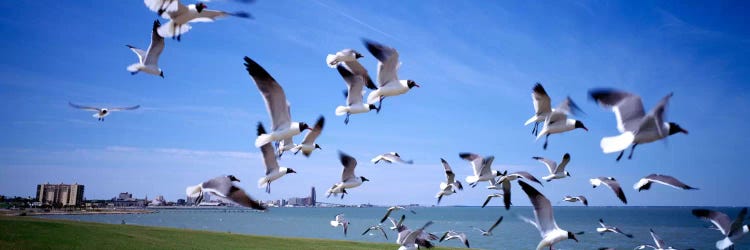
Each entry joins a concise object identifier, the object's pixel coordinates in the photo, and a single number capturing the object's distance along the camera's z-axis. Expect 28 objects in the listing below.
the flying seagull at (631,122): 6.87
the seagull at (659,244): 14.27
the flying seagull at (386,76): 10.65
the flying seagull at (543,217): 8.32
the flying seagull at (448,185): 13.21
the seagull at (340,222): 18.84
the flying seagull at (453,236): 16.78
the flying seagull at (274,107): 8.20
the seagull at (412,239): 13.69
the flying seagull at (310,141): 10.88
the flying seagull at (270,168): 9.19
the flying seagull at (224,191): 6.24
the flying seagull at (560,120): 9.82
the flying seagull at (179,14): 7.25
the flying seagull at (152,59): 9.23
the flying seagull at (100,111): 11.76
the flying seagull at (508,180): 10.03
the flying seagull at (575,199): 13.02
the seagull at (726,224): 9.29
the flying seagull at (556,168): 12.01
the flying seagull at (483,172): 12.24
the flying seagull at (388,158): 13.47
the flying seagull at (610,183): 9.74
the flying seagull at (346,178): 11.75
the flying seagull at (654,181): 8.80
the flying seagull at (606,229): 14.69
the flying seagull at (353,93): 11.19
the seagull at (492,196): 13.29
